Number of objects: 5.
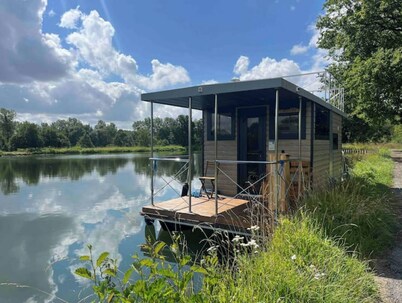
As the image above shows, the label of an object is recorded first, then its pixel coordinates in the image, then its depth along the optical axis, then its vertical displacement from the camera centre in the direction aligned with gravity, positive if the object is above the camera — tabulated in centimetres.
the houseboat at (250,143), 541 -8
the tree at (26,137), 5250 +70
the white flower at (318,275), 248 -110
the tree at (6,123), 5516 +329
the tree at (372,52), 1087 +345
